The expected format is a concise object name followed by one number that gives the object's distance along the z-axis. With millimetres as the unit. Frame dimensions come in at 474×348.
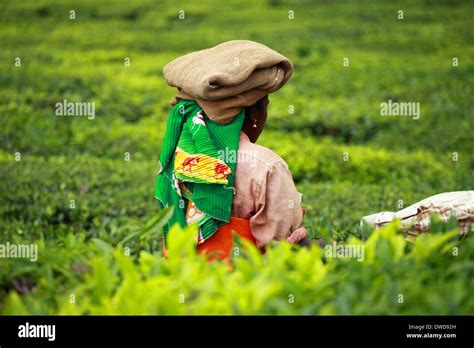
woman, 3086
